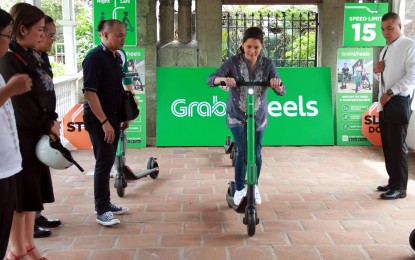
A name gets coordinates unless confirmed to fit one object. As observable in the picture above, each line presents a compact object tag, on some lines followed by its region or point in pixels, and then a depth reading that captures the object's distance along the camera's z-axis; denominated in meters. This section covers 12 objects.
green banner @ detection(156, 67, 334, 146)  6.92
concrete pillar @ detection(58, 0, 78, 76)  7.91
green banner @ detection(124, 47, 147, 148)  6.70
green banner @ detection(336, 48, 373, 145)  6.86
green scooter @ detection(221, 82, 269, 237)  3.46
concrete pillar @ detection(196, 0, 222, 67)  7.50
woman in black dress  2.67
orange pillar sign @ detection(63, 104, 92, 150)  6.75
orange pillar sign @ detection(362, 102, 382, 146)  6.87
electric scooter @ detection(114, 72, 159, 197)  4.46
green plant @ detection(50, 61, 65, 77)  12.46
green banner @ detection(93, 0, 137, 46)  6.28
